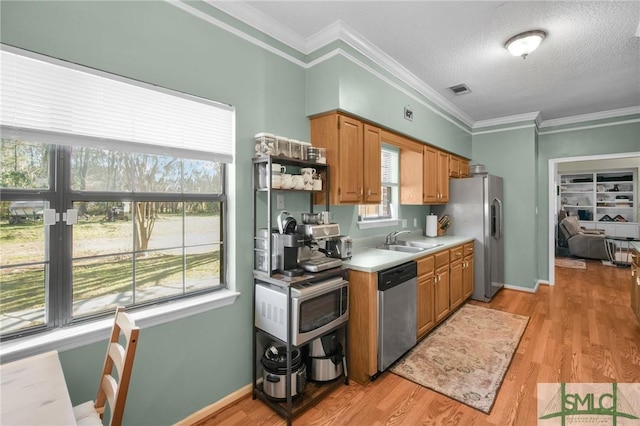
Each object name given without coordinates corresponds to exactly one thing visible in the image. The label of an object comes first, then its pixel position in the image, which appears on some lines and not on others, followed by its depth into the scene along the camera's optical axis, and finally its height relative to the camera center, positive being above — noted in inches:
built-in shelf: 327.3 +16.7
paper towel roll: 172.6 -6.7
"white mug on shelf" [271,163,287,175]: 84.6 +13.3
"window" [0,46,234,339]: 56.0 +2.4
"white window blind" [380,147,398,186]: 155.3 +25.0
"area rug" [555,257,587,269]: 256.0 -44.0
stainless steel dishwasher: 94.4 -32.7
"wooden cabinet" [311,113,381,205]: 101.2 +20.8
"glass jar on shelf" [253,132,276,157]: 86.1 +20.3
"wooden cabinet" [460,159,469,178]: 194.7 +30.4
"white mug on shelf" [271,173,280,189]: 85.0 +9.6
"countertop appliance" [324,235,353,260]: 98.9 -10.9
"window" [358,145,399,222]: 152.8 +14.4
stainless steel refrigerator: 166.9 -4.2
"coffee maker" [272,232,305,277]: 83.3 -10.4
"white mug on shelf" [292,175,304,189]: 91.1 +9.9
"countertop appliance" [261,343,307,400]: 82.3 -44.3
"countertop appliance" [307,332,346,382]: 91.4 -44.7
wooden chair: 43.1 -26.4
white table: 35.9 -24.0
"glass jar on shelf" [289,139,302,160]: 92.0 +20.2
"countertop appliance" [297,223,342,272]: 86.2 -9.7
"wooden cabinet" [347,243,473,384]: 92.7 -35.1
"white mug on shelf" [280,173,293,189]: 87.6 +9.8
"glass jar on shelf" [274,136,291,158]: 88.3 +20.3
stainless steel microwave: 77.7 -26.3
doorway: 191.7 +8.3
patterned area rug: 89.9 -51.4
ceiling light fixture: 98.0 +57.5
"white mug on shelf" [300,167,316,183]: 94.8 +12.8
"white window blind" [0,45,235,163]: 53.6 +22.1
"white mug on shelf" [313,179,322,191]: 97.3 +9.6
